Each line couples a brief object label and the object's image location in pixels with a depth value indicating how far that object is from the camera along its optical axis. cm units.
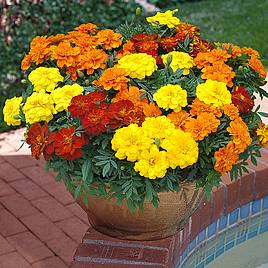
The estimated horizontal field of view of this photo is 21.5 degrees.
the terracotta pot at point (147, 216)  265
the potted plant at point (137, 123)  249
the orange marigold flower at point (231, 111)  261
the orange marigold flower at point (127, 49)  291
